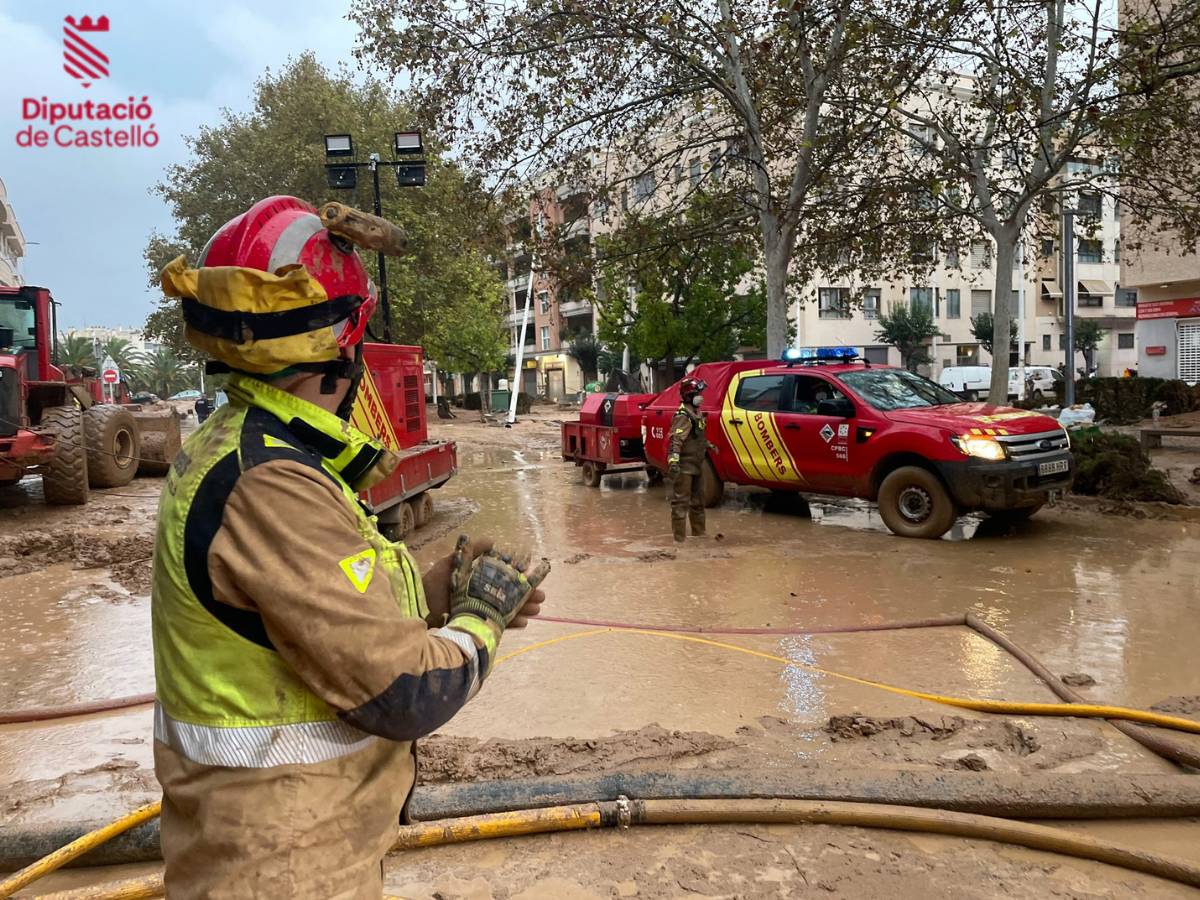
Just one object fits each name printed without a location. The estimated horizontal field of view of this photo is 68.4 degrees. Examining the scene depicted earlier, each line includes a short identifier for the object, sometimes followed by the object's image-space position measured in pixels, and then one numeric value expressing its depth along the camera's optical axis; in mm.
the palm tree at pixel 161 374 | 90562
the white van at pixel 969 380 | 33875
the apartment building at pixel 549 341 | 56875
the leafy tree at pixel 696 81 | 12258
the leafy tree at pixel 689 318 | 27625
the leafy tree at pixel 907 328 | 44656
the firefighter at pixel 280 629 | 1369
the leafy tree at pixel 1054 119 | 9836
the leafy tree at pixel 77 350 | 70188
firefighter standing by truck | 9617
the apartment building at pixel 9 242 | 54906
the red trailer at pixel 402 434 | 9078
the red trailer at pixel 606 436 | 13336
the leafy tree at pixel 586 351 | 53406
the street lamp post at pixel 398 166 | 12711
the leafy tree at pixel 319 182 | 27656
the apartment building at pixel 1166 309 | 25297
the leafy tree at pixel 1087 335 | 47875
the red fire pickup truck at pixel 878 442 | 8406
